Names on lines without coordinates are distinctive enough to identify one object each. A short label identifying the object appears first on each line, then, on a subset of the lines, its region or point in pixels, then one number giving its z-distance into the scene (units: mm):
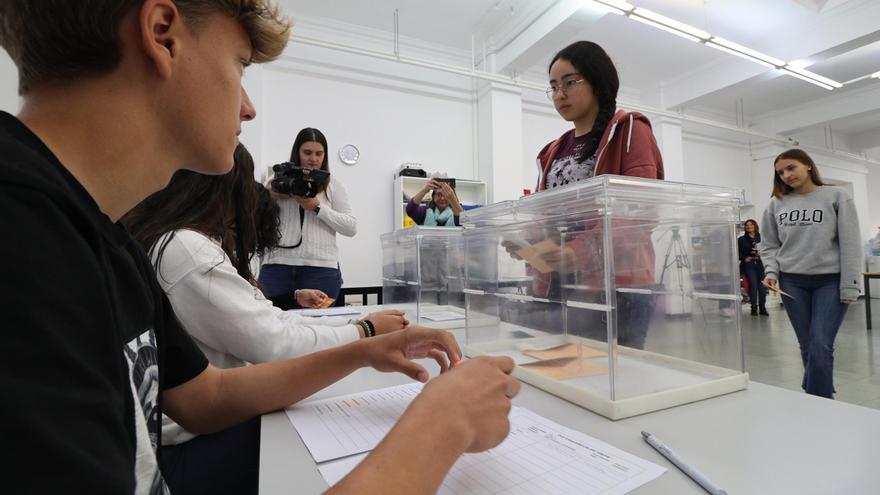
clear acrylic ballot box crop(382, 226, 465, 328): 1659
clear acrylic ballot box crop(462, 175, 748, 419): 700
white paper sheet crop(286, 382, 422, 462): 538
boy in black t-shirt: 235
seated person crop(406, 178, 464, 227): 2621
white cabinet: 4207
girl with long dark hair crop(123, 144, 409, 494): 693
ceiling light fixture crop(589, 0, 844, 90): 3150
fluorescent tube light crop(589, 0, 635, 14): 3082
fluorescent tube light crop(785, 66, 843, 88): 4454
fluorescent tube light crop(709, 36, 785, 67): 3630
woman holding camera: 1952
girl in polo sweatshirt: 2033
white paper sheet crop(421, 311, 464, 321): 1521
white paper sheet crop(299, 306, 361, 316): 1670
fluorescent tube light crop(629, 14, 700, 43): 3266
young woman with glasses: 1201
